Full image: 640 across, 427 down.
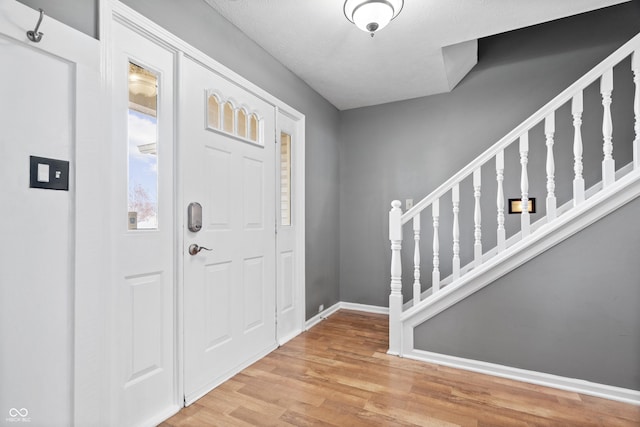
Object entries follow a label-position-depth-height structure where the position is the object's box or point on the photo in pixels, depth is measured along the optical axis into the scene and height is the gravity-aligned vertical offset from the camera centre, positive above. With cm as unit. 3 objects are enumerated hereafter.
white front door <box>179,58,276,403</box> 191 -8
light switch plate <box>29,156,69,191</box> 117 +17
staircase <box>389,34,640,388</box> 199 +12
